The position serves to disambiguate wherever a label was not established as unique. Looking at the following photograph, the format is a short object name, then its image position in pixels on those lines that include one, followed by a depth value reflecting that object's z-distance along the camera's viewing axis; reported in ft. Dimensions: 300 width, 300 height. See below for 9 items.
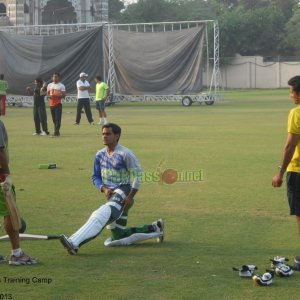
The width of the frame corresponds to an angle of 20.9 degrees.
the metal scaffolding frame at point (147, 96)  130.41
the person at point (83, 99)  85.35
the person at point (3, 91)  93.38
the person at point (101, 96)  87.56
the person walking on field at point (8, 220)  24.00
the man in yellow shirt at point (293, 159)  23.43
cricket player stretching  27.02
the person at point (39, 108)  71.46
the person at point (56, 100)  70.64
